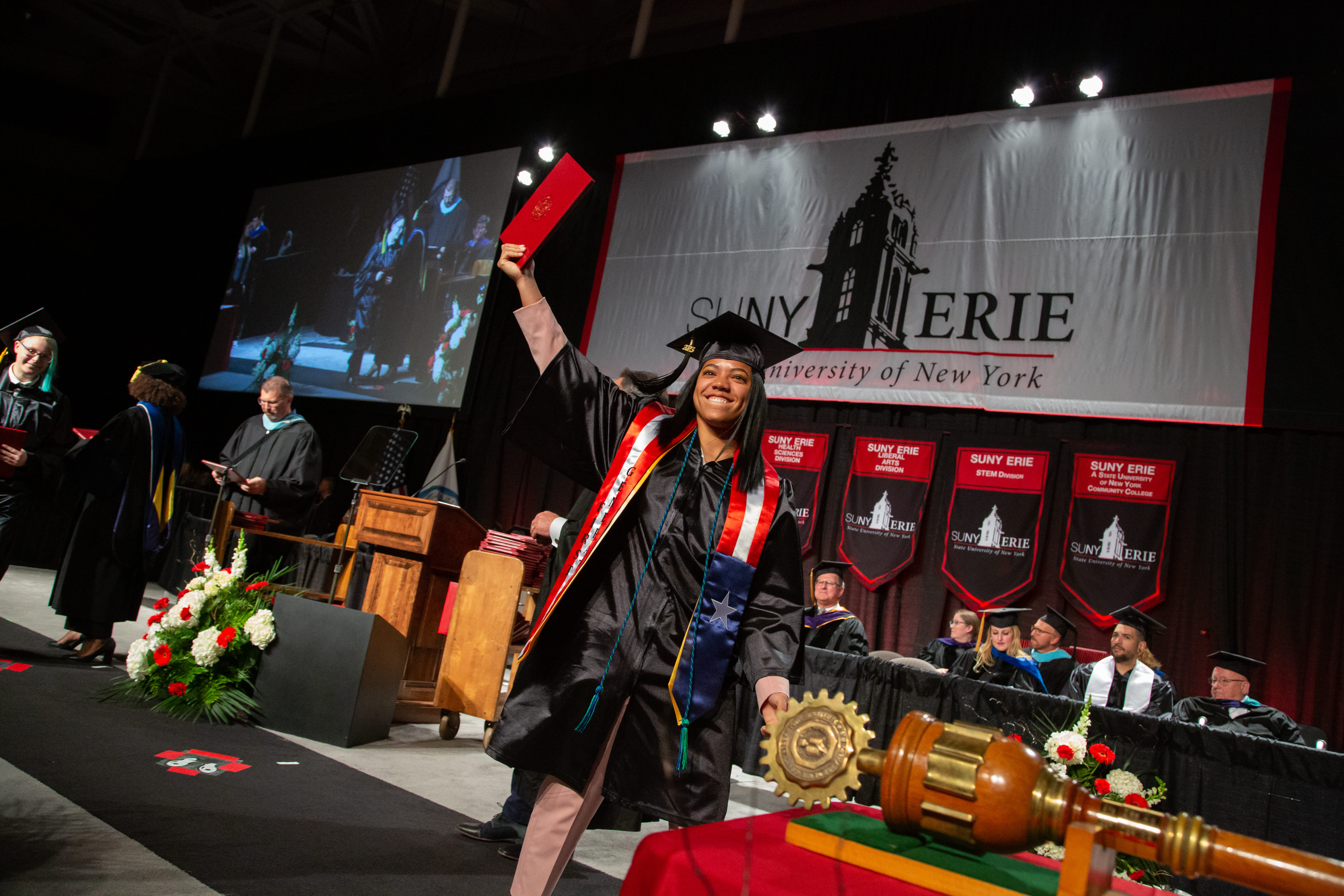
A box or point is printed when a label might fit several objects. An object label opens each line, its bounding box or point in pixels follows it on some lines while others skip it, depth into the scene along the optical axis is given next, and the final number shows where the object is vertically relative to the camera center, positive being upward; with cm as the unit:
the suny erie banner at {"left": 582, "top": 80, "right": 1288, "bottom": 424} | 621 +301
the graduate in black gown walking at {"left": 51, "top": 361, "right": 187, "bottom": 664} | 455 -18
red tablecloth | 70 -21
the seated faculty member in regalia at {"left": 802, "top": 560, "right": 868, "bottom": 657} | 601 -2
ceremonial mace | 56 -10
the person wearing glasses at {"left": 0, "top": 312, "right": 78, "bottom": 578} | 437 +25
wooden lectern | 453 -13
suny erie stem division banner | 682 +94
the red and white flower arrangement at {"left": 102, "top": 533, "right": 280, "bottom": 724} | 388 -68
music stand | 860 +73
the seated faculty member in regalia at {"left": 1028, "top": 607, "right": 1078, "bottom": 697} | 604 +5
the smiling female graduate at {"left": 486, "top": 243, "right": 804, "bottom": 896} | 178 -2
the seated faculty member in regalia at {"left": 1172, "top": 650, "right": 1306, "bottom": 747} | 480 -9
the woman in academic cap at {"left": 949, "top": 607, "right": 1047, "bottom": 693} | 571 -7
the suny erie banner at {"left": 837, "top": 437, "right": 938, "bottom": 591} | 730 +98
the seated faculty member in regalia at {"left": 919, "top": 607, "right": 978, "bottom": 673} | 651 -3
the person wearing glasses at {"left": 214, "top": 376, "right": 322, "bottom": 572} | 560 +29
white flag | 881 +64
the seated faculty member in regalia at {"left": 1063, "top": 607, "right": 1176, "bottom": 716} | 547 -2
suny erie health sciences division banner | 771 +126
